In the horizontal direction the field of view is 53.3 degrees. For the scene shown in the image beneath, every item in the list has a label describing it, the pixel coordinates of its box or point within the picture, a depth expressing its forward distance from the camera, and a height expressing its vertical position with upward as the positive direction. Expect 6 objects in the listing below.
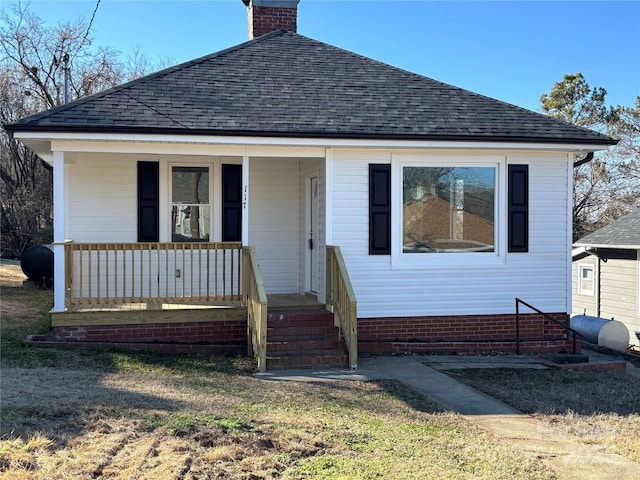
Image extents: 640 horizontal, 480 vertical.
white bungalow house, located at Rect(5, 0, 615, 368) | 9.58 +0.44
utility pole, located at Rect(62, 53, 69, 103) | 24.09 +6.16
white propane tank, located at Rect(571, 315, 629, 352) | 17.17 -2.74
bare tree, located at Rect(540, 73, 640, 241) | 33.66 +3.69
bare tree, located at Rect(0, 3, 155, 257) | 25.58 +3.53
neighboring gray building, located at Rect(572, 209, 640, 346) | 18.28 -1.26
